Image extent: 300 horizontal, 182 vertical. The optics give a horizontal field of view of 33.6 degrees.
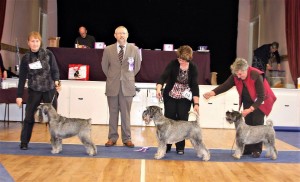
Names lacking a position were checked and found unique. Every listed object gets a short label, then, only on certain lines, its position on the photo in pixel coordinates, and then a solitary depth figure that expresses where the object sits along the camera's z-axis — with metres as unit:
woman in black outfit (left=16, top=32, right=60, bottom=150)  5.67
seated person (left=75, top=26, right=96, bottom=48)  10.13
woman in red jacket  5.57
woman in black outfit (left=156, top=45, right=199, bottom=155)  5.64
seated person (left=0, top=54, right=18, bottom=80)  8.96
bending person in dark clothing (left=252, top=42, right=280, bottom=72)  9.94
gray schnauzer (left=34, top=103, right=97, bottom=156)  5.42
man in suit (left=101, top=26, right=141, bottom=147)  6.20
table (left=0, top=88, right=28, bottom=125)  8.04
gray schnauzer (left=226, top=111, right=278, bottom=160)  5.53
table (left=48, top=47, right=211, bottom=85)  9.62
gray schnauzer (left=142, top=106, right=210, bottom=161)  5.30
